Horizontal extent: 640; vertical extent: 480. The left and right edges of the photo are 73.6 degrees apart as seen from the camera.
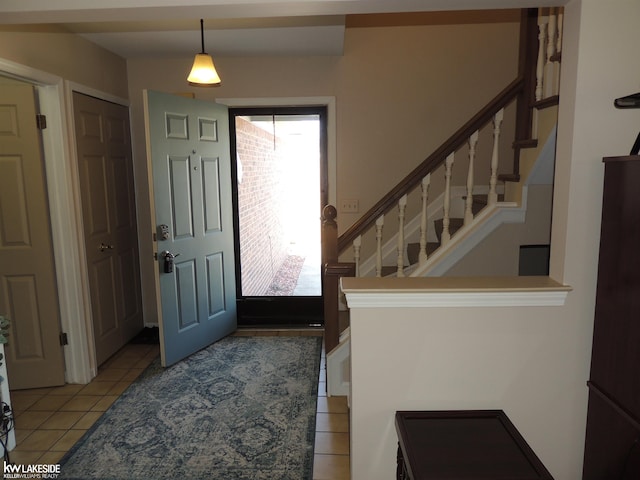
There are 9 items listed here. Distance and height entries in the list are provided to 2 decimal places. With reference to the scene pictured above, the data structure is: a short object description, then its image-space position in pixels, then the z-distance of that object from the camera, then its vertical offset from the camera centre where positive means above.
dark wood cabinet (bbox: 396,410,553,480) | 1.31 -0.88
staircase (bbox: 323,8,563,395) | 2.44 -0.01
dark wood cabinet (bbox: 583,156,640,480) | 1.40 -0.54
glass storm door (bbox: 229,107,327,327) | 3.82 -0.26
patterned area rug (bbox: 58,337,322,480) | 2.12 -1.38
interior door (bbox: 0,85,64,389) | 2.62 -0.42
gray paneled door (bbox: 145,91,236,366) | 3.04 -0.26
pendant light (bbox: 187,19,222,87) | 2.67 +0.71
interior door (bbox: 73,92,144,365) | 3.02 -0.26
